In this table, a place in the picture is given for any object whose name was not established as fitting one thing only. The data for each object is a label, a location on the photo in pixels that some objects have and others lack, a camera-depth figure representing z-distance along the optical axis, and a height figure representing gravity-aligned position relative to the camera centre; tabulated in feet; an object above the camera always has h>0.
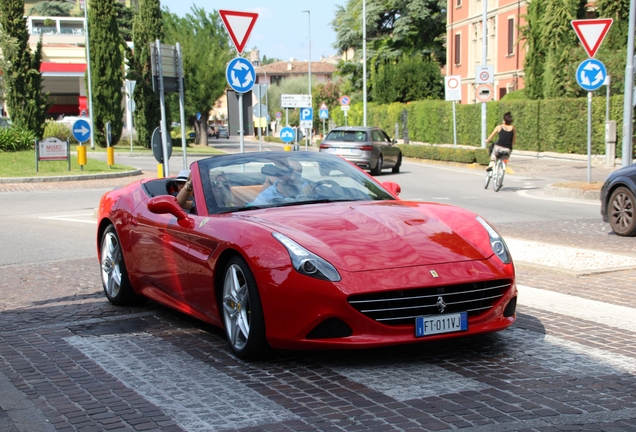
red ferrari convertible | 16.97 -2.59
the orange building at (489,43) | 168.86 +19.44
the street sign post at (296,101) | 128.67 +5.34
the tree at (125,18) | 315.04 +45.15
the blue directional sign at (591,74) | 62.48 +4.10
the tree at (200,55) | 200.85 +19.19
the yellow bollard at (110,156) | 99.14 -1.88
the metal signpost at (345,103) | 183.52 +6.89
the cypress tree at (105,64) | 157.69 +13.85
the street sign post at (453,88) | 122.11 +6.41
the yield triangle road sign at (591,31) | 59.11 +6.85
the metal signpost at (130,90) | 132.86 +7.62
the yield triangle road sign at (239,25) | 42.50 +5.55
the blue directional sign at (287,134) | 98.02 +0.28
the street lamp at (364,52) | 184.68 +17.92
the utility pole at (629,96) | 67.00 +2.65
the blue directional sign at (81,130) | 86.69 +1.02
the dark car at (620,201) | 39.24 -3.22
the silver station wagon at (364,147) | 94.73 -1.28
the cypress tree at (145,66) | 164.55 +14.01
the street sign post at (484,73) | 108.99 +7.50
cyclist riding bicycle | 69.82 -0.68
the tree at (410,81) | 203.31 +12.40
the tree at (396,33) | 219.00 +26.49
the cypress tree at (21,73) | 120.26 +9.58
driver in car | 21.33 -1.22
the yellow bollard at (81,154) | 92.25 -1.54
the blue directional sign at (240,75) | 46.80 +3.37
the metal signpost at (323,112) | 178.22 +4.96
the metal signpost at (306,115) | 126.62 +3.11
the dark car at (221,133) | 348.18 +1.89
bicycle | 69.87 -2.93
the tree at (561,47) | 105.28 +11.28
